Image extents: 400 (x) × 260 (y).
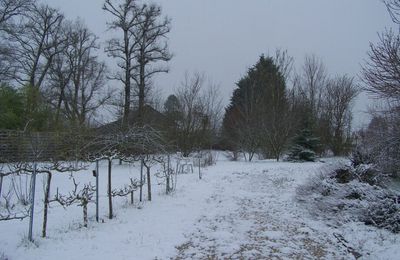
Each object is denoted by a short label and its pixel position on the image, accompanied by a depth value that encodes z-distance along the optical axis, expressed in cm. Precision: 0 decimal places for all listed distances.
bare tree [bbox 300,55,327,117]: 3536
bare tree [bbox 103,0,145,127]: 2500
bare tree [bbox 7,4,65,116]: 3014
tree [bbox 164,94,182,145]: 2870
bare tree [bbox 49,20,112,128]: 3288
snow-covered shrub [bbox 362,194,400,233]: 732
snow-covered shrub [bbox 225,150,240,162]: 2778
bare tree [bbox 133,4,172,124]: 2539
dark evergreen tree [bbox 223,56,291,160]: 2752
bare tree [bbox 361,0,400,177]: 827
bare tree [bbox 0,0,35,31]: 2706
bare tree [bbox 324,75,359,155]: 3183
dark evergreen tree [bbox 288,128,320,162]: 2500
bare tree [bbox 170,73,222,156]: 2892
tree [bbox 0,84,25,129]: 2164
